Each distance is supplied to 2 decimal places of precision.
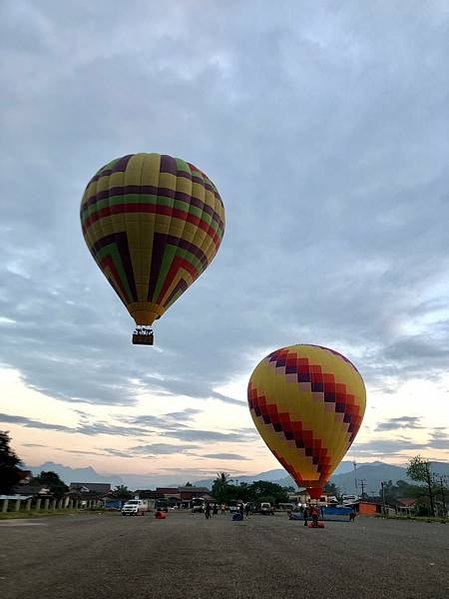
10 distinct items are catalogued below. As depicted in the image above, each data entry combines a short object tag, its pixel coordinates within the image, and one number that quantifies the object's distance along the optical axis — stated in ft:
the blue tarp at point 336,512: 175.42
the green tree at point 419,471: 281.54
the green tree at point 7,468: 150.41
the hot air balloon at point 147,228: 102.58
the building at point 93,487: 468.34
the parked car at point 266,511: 240.32
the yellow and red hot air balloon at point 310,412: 117.50
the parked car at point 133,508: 176.04
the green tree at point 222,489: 358.43
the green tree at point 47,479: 363.31
